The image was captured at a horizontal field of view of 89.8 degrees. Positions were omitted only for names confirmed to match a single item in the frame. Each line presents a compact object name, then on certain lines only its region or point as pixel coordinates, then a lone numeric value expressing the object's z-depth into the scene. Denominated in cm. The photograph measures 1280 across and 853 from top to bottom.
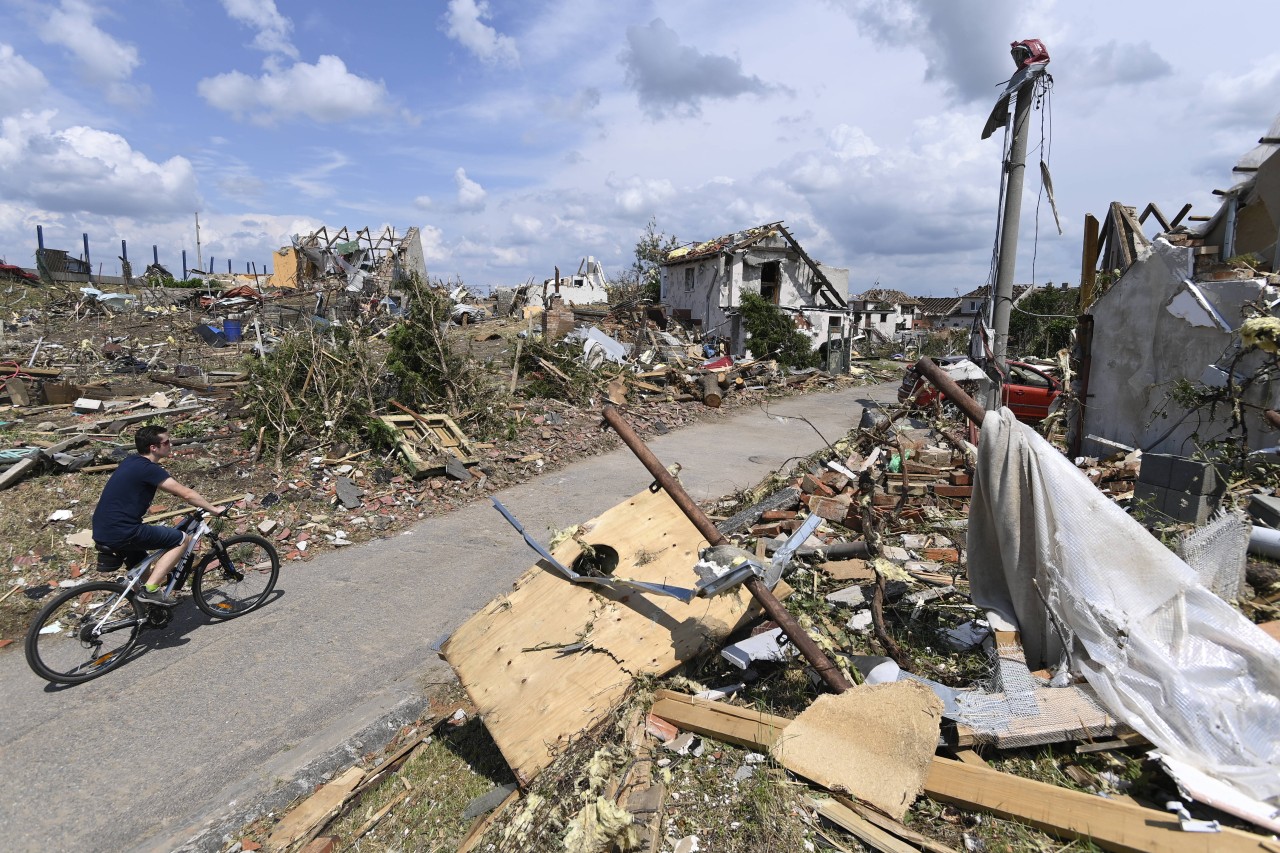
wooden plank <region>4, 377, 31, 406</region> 1202
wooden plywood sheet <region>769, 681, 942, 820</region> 263
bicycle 494
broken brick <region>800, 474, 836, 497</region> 708
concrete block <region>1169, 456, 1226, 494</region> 481
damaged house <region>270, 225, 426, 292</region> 2828
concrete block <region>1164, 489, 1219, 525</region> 484
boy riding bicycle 511
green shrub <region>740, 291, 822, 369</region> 2330
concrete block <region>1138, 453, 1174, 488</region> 516
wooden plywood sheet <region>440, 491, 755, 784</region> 322
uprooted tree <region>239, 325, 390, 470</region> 949
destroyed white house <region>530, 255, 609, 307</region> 3604
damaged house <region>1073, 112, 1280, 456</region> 677
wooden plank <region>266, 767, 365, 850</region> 347
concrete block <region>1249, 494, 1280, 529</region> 461
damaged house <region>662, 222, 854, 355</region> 2433
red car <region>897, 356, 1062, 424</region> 1203
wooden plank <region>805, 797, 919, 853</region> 241
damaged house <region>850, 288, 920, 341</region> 4783
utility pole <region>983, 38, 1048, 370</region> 751
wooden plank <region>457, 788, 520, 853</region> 317
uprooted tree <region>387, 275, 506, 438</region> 1122
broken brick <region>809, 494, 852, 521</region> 638
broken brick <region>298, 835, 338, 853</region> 342
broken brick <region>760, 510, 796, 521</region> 639
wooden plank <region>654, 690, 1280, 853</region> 216
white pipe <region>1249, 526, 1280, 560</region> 430
